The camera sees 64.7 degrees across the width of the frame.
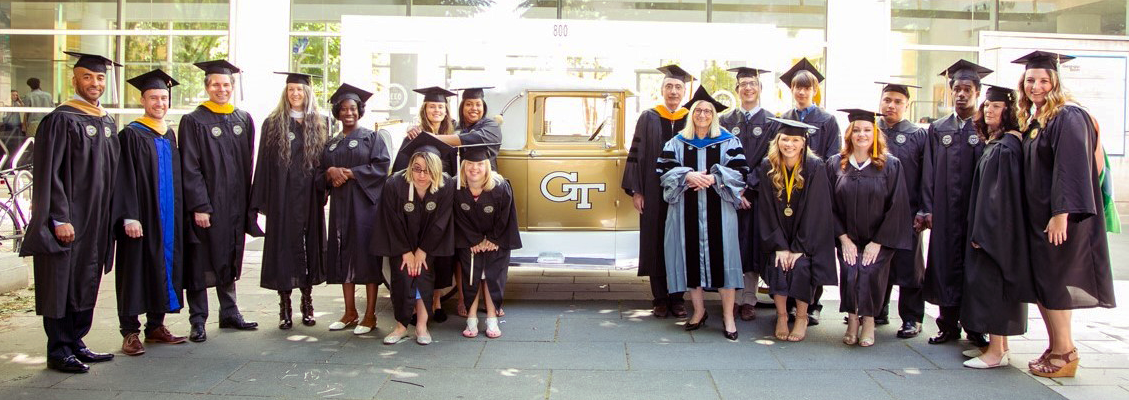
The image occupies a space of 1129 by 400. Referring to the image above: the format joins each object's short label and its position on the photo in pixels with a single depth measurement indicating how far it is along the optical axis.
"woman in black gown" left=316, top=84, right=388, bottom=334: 6.66
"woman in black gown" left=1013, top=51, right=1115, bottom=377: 5.29
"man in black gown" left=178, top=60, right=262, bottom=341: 6.34
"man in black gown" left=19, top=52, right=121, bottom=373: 5.30
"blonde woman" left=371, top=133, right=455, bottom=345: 6.39
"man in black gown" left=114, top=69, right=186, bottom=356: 5.92
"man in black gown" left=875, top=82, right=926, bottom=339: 6.56
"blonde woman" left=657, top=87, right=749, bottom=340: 6.66
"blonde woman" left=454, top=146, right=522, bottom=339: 6.57
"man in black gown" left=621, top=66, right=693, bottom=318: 7.32
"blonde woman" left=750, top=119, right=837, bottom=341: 6.39
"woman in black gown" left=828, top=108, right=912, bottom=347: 6.27
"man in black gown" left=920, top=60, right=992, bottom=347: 6.30
